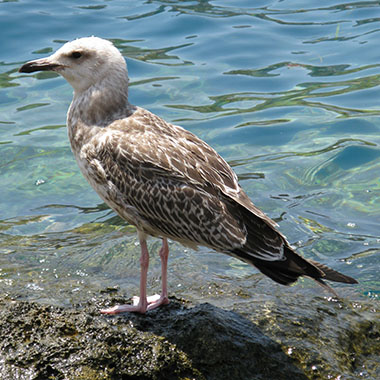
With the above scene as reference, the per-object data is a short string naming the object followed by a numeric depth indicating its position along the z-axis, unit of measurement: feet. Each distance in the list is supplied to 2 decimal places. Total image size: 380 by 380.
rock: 28.99
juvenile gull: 33.27
